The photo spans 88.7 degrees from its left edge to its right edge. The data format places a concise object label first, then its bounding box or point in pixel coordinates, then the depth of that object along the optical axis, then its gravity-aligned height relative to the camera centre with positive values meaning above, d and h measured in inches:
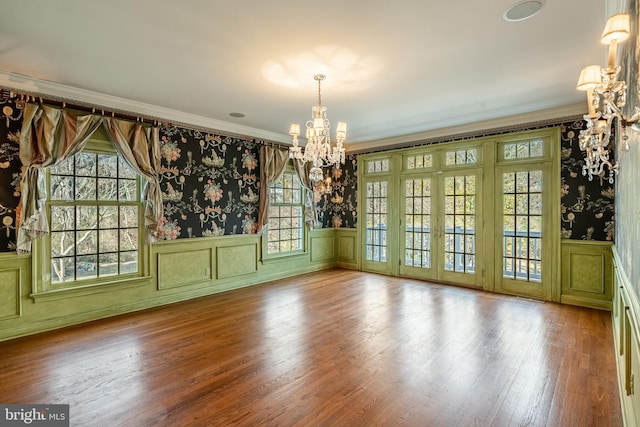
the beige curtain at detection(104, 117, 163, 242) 172.2 +31.0
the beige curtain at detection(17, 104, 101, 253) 143.4 +26.0
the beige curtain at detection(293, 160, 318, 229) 273.4 +9.1
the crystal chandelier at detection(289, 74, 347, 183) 140.8 +31.9
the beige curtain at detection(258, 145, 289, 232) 241.1 +25.0
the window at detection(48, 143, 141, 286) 158.7 -2.8
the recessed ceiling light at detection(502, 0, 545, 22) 91.4 +58.6
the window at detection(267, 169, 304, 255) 256.5 -2.7
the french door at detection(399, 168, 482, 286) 226.4 -10.3
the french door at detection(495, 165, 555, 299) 197.9 -12.3
